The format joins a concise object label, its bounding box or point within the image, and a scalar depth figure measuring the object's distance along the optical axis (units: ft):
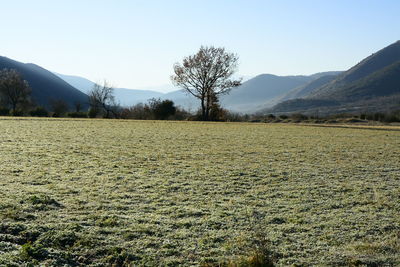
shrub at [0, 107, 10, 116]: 176.67
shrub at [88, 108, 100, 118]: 179.73
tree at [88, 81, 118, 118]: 205.67
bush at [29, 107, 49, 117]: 175.52
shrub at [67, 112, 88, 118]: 179.43
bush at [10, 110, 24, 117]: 176.22
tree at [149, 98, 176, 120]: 176.46
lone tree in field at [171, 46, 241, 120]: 166.30
